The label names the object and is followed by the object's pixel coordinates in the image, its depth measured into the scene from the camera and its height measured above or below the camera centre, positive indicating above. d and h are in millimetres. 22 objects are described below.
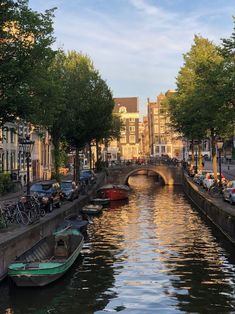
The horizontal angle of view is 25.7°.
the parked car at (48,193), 34656 -2709
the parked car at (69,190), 45156 -3070
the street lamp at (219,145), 42344 +772
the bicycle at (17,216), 26281 -3093
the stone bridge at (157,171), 87125 -2952
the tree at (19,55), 24781 +5175
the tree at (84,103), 53531 +5942
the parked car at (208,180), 52488 -2659
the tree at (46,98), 29042 +3546
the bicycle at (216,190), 44238 -3110
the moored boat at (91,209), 44062 -4676
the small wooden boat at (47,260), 18547 -4137
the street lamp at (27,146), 30300 +637
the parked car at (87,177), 65062 -2799
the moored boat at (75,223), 28603 -3990
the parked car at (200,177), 60234 -2711
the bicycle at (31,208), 26847 -2796
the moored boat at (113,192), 59906 -4330
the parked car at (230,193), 36812 -2845
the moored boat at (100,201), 53438 -4762
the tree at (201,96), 34997 +5005
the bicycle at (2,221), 24295 -3070
